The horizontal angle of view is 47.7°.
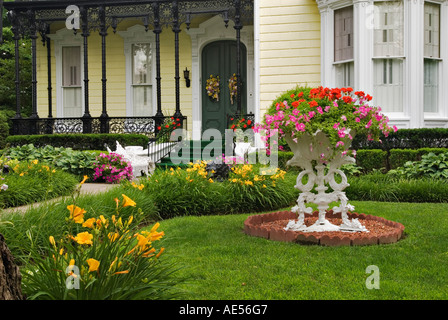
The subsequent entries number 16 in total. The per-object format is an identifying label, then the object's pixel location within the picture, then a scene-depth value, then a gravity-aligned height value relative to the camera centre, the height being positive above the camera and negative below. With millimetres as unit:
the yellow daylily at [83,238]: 2631 -467
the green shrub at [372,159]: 10562 -250
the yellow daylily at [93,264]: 2527 -580
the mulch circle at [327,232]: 5352 -960
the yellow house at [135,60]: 15070 +2877
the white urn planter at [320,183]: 5797 -415
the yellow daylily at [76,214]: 2762 -361
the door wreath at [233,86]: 15805 +1939
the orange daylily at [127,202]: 2896 -308
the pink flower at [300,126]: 5328 +221
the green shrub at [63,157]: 11398 -194
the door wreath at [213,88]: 16094 +1905
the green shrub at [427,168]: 9399 -407
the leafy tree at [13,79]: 20453 +2874
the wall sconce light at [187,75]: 16031 +2311
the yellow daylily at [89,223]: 2721 -404
